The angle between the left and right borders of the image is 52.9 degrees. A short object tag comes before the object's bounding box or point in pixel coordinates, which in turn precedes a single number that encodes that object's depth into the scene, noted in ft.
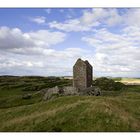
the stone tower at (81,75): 102.76
